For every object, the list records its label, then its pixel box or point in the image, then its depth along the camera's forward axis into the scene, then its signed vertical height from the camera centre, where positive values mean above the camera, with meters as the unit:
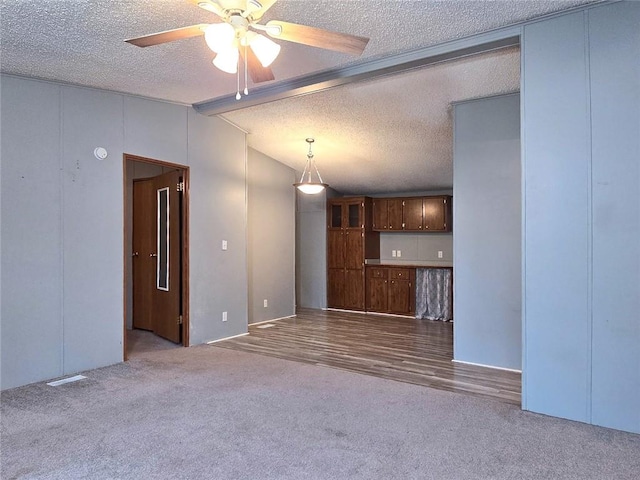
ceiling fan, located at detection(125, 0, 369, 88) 2.21 +1.18
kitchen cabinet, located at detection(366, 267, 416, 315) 7.21 -0.92
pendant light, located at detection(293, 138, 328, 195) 5.99 +1.14
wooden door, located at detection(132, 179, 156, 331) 5.68 -0.14
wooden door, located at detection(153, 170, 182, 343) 5.07 -0.22
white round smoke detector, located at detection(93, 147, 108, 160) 4.13 +0.91
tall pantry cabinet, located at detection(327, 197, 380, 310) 7.70 -0.16
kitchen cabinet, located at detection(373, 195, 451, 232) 7.24 +0.47
